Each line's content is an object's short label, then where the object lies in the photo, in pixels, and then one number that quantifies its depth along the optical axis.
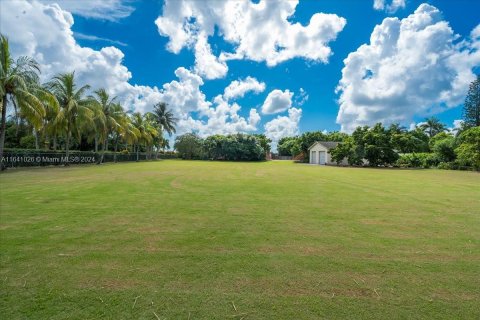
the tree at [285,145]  76.73
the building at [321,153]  45.22
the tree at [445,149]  32.59
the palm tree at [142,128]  46.34
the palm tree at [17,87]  17.78
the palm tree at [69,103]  26.39
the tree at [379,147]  33.88
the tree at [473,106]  45.91
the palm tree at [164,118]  60.28
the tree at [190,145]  63.06
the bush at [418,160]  35.16
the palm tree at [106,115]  32.10
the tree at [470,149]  26.75
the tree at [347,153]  36.72
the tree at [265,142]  69.75
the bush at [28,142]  38.12
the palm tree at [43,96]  19.72
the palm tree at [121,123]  34.97
